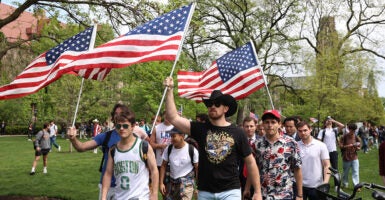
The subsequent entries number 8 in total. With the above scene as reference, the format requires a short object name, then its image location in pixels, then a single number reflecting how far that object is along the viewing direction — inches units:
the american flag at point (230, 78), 341.7
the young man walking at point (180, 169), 254.4
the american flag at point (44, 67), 267.6
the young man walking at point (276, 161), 197.9
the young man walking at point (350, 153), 475.5
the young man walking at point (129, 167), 183.0
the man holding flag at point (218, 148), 177.5
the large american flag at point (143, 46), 238.8
